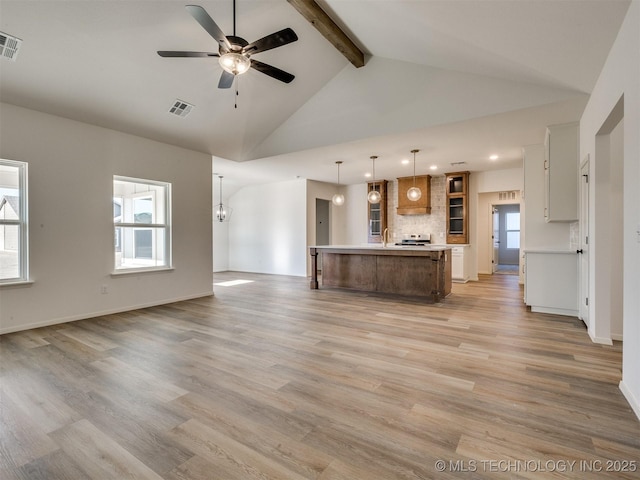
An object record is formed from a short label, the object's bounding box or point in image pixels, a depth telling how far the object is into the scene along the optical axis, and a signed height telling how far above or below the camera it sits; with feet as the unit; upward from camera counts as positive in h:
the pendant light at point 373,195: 20.86 +2.75
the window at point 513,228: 39.34 +1.05
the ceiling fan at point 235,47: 8.52 +5.50
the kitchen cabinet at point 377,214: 29.78 +2.21
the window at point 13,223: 12.94 +0.60
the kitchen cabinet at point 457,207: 25.59 +2.43
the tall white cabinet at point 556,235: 14.32 +0.07
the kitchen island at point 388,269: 17.94 -2.00
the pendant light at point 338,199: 22.75 +2.71
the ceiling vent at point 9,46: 10.19 +6.31
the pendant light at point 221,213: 32.45 +2.50
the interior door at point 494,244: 30.13 -0.77
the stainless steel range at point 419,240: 27.66 -0.29
